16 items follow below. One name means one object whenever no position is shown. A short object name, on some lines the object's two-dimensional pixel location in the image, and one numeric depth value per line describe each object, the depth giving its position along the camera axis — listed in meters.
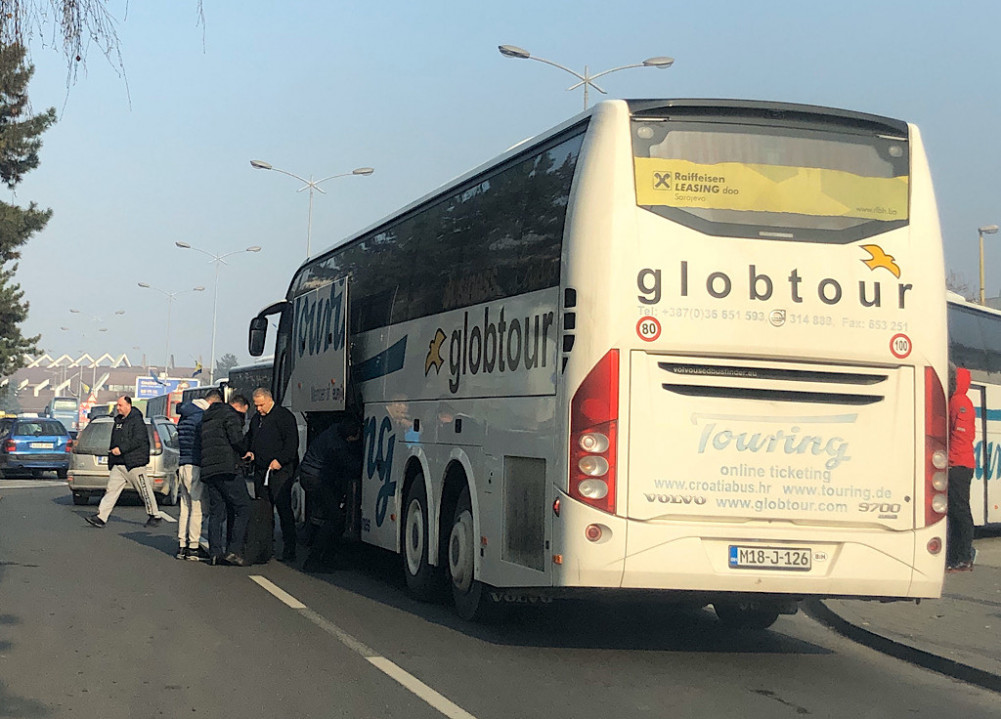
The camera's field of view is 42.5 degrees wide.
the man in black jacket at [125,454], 19.41
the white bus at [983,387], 18.70
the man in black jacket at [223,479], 14.50
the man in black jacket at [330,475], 14.19
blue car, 35.97
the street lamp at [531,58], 26.52
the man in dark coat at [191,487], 15.13
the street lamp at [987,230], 48.22
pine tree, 32.34
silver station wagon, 24.59
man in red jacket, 14.13
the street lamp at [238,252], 65.25
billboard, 89.19
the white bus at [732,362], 8.44
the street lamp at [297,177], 44.91
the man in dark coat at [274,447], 14.71
